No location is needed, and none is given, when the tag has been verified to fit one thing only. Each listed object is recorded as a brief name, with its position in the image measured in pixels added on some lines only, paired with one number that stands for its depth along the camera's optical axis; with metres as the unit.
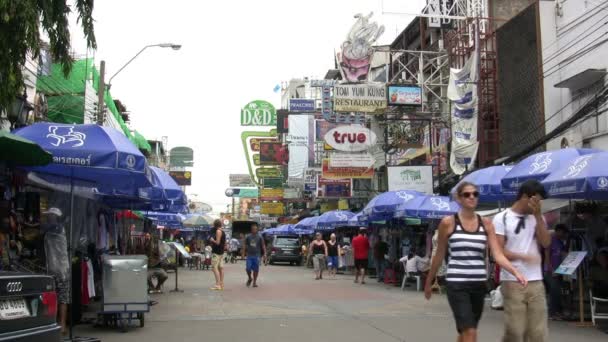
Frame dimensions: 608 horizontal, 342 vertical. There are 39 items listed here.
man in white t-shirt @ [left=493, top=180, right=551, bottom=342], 6.05
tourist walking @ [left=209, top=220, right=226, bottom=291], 18.45
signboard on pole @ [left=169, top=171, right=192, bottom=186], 56.78
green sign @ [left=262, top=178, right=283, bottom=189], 63.88
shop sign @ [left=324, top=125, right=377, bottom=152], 30.06
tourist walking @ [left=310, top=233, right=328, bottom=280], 24.61
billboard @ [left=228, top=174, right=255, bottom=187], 97.44
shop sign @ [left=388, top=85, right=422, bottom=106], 26.92
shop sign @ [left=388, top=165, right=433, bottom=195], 25.56
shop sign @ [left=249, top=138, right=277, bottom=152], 64.12
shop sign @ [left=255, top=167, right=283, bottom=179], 63.19
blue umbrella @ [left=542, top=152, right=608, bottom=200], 9.74
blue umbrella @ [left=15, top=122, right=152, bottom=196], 9.25
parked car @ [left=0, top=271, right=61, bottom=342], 5.22
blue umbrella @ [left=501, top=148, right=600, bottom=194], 11.20
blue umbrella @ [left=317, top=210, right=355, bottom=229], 27.45
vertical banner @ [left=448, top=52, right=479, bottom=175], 23.53
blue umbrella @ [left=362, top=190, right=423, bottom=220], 18.47
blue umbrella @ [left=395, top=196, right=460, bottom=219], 17.03
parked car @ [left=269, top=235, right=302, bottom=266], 40.06
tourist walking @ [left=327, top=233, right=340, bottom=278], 27.25
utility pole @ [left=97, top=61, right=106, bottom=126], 20.17
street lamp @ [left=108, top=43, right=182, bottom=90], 20.86
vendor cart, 10.37
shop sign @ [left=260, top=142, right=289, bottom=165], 60.28
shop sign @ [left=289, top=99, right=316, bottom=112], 41.00
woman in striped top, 5.84
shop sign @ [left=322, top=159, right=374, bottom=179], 30.59
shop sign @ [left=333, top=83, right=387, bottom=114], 26.98
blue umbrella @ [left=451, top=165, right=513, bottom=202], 13.42
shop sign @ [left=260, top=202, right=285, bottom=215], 66.44
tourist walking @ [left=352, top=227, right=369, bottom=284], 21.91
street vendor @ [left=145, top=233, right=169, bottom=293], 17.08
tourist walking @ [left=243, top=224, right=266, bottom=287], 19.64
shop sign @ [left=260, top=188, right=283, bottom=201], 61.43
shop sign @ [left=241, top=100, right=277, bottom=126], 64.75
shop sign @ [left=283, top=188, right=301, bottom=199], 56.41
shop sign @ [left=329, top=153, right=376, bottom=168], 30.14
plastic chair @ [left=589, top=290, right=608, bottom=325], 10.33
